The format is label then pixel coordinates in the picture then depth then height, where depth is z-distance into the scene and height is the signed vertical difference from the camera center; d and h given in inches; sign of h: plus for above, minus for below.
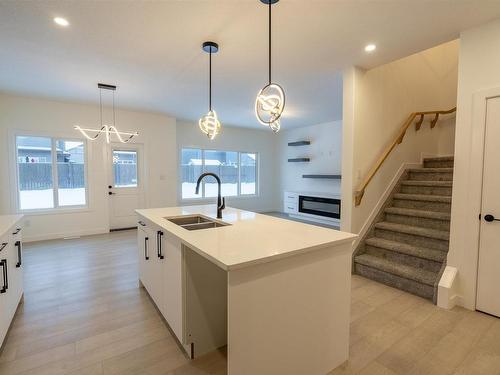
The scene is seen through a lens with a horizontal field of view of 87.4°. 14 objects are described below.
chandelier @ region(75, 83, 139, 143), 156.2 +51.0
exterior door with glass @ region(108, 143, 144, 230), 225.1 -10.9
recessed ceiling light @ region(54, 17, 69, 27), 89.8 +51.9
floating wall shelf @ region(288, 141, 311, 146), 290.5 +32.0
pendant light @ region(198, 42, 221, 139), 106.2 +22.6
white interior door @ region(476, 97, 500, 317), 90.8 -16.0
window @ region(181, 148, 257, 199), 280.4 +1.3
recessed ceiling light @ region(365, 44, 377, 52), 107.5 +52.0
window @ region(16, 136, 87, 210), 189.6 -1.2
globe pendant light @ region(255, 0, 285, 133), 79.7 +21.6
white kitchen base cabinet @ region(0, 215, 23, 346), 76.3 -32.4
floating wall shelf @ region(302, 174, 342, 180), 253.5 -4.3
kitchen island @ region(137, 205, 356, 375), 52.6 -29.1
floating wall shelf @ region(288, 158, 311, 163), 293.4 +13.1
